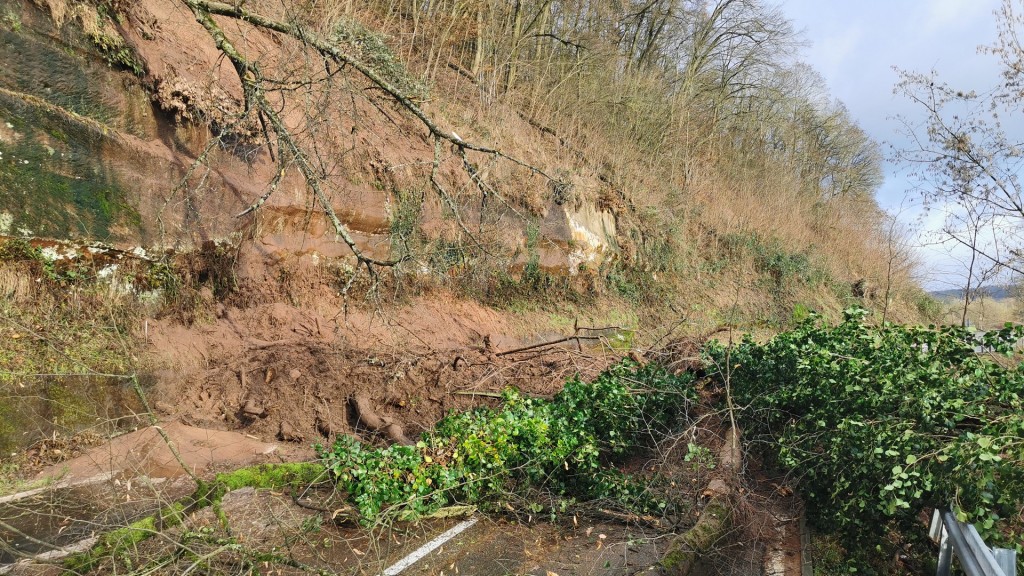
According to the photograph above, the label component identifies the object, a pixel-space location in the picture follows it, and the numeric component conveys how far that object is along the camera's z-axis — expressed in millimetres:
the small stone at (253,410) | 8625
